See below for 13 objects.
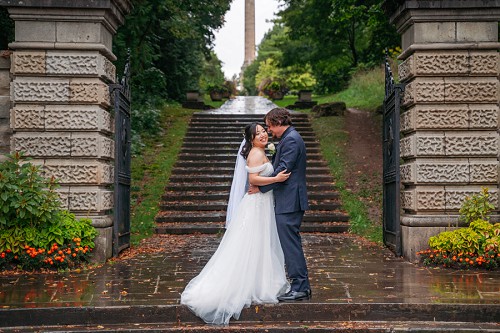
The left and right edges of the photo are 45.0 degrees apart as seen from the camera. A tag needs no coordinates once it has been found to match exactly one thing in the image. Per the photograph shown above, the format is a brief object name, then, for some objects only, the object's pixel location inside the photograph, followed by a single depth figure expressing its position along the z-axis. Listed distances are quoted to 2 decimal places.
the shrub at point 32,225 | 8.01
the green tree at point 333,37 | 17.25
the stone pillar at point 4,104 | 8.97
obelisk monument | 62.32
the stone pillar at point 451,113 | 8.84
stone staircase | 13.22
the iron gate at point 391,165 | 9.27
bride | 6.18
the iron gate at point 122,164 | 9.28
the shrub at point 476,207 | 8.58
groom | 6.47
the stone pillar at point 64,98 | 8.77
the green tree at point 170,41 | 16.55
